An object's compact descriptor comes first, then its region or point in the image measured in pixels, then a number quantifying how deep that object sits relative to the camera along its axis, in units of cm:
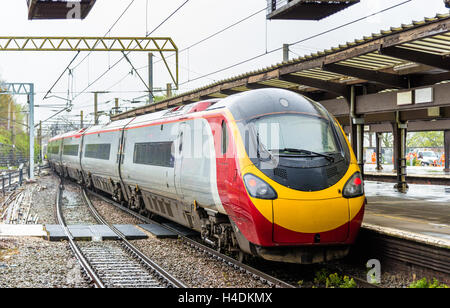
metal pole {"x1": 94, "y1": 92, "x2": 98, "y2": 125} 4339
